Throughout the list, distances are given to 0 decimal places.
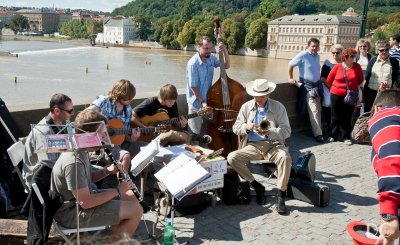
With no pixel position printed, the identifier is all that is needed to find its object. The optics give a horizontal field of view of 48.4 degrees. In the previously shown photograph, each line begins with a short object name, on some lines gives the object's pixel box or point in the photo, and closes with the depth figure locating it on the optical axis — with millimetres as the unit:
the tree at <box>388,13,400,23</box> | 92500
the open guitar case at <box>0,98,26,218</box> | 4508
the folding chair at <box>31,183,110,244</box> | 3611
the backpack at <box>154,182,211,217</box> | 4834
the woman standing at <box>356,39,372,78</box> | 8867
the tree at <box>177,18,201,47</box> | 114062
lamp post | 9867
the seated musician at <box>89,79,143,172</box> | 5270
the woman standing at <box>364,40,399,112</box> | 7906
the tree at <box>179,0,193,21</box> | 132250
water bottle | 4039
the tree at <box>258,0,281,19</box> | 124938
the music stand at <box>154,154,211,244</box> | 4000
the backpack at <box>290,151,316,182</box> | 5637
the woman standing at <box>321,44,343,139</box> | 8344
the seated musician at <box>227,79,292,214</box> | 5387
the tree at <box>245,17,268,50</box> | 105562
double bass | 6270
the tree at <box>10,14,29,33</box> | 179000
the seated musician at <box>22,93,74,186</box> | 3990
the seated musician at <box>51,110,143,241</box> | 3398
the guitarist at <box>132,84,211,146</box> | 5746
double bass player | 6496
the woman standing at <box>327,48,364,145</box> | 8008
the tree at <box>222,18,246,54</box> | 106138
